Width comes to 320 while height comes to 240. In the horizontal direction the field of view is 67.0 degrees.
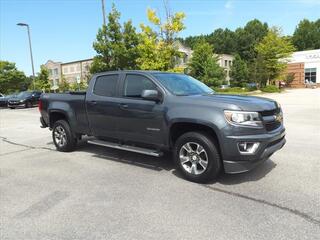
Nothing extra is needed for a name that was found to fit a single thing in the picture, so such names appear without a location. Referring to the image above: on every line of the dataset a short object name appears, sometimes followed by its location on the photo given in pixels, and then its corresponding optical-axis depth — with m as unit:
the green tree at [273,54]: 32.26
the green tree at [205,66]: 30.30
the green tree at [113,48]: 18.33
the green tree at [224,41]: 74.01
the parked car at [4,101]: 21.60
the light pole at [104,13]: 16.30
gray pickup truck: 3.58
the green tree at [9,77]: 39.39
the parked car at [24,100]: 19.60
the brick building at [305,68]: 44.53
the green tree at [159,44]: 17.23
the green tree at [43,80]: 37.86
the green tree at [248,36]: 69.27
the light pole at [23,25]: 22.82
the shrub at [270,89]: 29.27
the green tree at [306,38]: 73.51
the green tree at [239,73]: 49.88
